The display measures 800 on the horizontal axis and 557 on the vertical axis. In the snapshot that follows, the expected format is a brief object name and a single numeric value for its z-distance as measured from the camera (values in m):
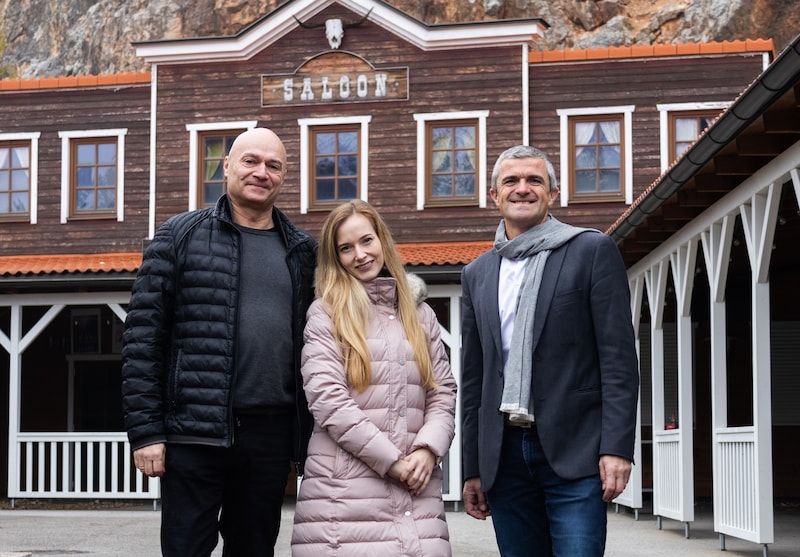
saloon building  17.36
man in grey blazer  3.93
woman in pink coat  4.09
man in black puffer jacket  4.22
